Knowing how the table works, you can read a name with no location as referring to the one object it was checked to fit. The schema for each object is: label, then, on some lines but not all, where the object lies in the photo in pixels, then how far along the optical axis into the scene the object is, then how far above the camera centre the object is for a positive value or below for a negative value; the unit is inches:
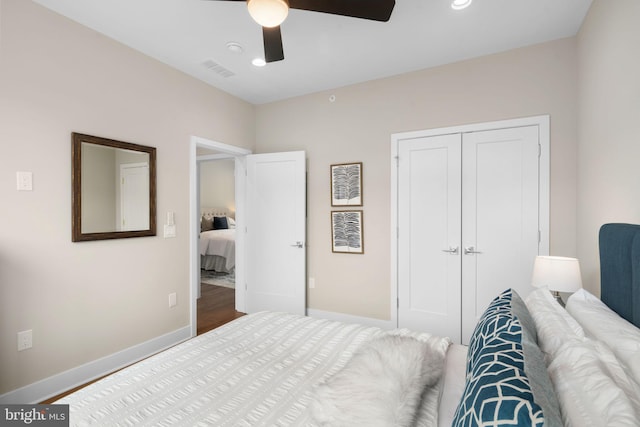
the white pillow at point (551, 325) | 41.5 -16.4
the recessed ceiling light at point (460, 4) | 83.6 +57.3
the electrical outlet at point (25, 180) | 82.0 +8.2
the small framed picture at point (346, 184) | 137.8 +13.0
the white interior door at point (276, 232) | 147.6 -9.6
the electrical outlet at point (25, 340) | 82.5 -34.5
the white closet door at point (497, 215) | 108.7 -0.4
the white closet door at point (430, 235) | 119.9 -8.6
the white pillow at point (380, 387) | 38.4 -24.0
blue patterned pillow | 25.8 -16.5
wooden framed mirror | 94.1 +7.6
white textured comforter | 42.9 -28.3
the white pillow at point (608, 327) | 35.9 -15.7
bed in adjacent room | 246.5 -30.7
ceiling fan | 61.2 +44.1
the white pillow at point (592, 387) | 26.0 -16.6
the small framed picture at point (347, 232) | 138.1 -8.7
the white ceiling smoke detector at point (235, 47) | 105.3 +57.1
